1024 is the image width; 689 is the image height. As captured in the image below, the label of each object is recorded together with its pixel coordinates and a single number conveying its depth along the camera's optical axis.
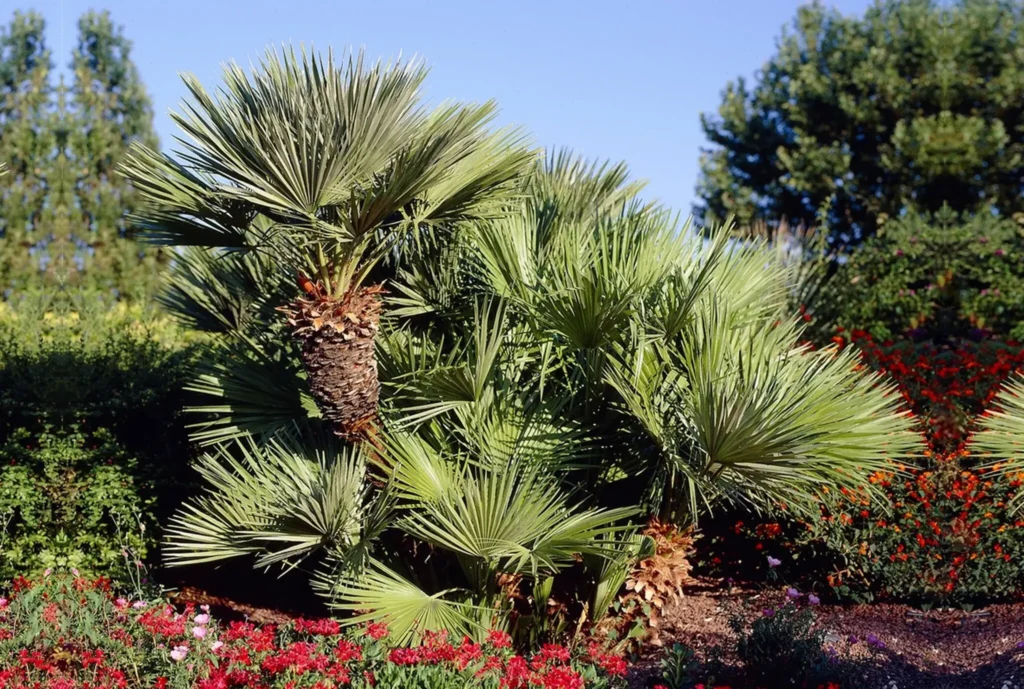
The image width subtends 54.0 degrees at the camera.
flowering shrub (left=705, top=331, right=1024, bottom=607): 6.51
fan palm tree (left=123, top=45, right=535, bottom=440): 5.02
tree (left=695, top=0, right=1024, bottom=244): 19.47
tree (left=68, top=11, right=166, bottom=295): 16.53
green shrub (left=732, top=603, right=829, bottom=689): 4.88
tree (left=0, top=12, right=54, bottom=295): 14.73
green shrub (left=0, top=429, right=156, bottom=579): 6.33
